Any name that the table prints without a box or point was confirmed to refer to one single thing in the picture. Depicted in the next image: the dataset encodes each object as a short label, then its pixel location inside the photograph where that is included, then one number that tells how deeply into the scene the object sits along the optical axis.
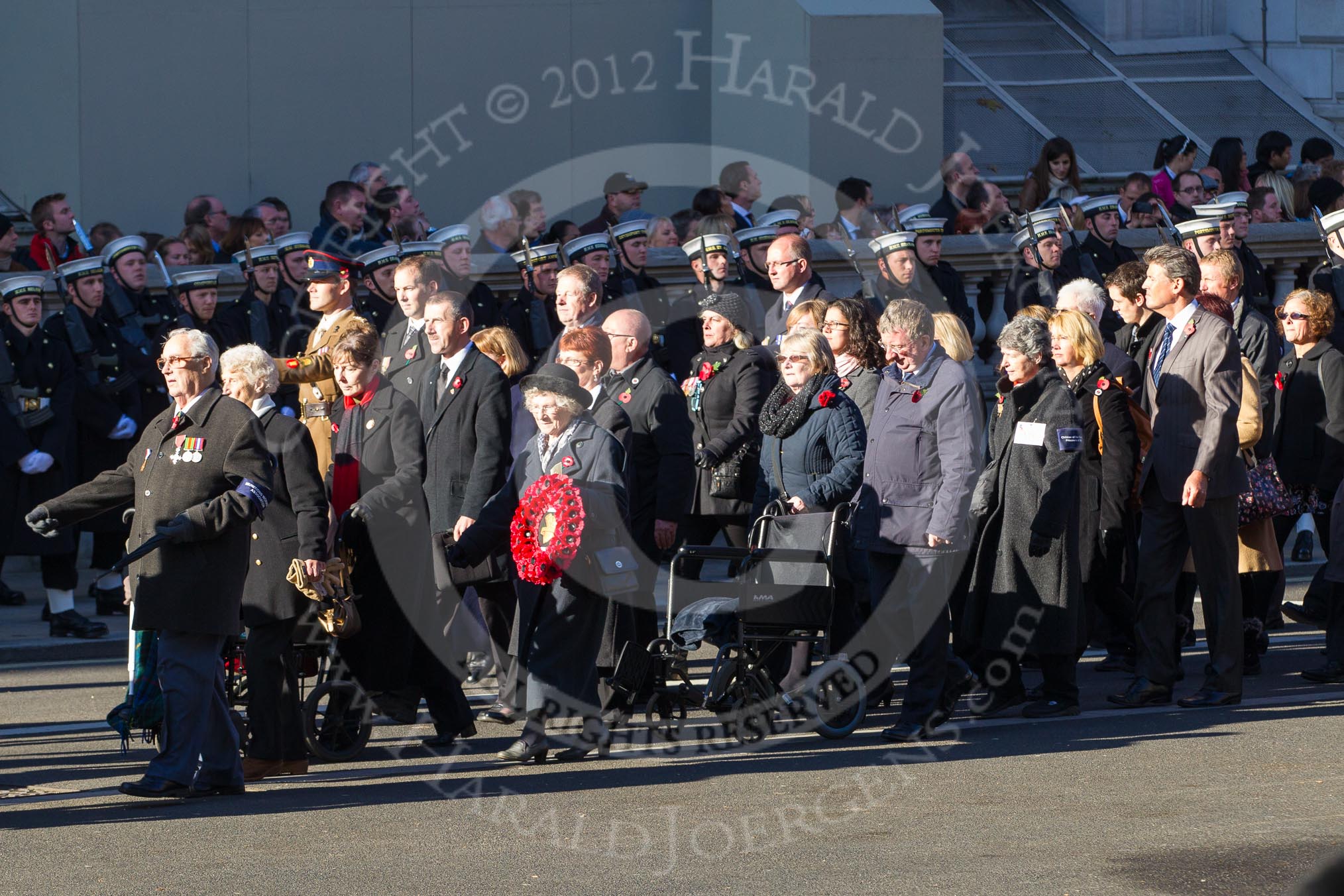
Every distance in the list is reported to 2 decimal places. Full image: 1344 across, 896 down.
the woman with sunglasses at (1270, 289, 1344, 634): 22.73
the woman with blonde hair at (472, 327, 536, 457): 20.06
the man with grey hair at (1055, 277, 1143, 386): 20.58
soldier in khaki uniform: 18.98
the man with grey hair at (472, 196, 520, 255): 29.37
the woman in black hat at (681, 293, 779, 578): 20.84
